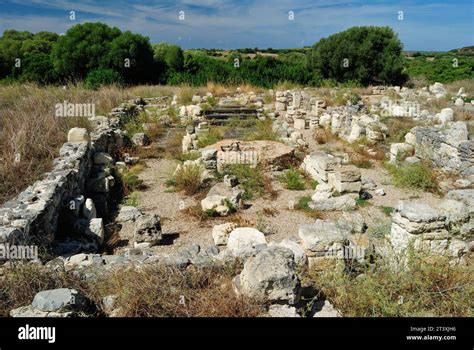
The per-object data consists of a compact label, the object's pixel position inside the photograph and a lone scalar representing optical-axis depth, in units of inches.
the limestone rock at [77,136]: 342.0
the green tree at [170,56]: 935.0
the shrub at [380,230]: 215.0
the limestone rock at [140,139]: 446.9
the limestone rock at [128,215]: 261.1
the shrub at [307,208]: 266.5
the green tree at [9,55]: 823.5
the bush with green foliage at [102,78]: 738.2
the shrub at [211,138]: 438.1
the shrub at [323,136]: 465.1
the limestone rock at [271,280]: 133.3
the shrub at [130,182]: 317.7
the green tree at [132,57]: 832.3
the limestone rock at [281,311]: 135.0
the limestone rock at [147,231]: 227.1
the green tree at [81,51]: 825.5
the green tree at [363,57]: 890.1
